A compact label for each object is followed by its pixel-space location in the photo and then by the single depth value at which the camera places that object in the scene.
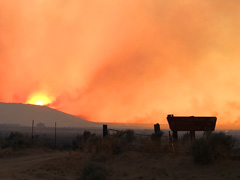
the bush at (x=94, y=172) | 13.76
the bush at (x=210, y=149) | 14.91
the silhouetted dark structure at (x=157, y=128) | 22.82
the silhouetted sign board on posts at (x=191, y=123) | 19.09
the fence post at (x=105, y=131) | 24.05
